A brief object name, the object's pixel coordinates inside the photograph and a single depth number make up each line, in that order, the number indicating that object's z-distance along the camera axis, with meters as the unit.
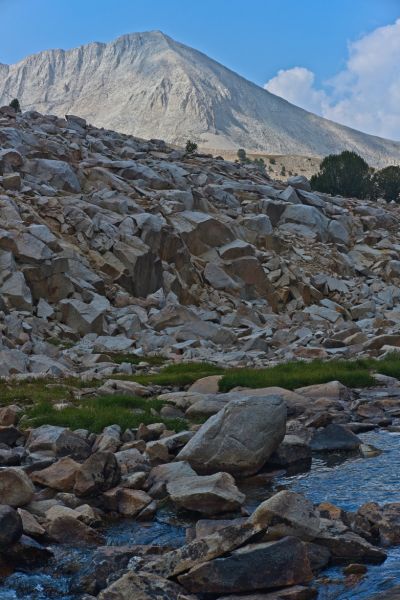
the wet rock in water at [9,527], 7.92
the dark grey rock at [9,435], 12.55
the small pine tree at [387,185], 82.31
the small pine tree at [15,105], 66.44
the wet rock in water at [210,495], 9.36
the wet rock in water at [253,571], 6.97
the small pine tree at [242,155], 115.28
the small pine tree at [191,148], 67.65
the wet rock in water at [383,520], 8.28
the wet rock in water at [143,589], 6.71
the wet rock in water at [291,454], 11.83
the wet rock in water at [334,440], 12.95
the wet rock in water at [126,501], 9.71
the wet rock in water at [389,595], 6.63
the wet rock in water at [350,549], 7.76
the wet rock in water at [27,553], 7.96
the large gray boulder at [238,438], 11.18
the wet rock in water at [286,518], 7.89
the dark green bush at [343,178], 75.69
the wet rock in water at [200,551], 7.27
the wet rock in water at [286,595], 6.77
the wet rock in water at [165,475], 10.17
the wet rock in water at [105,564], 7.34
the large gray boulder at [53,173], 37.50
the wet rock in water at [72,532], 8.57
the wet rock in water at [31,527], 8.45
